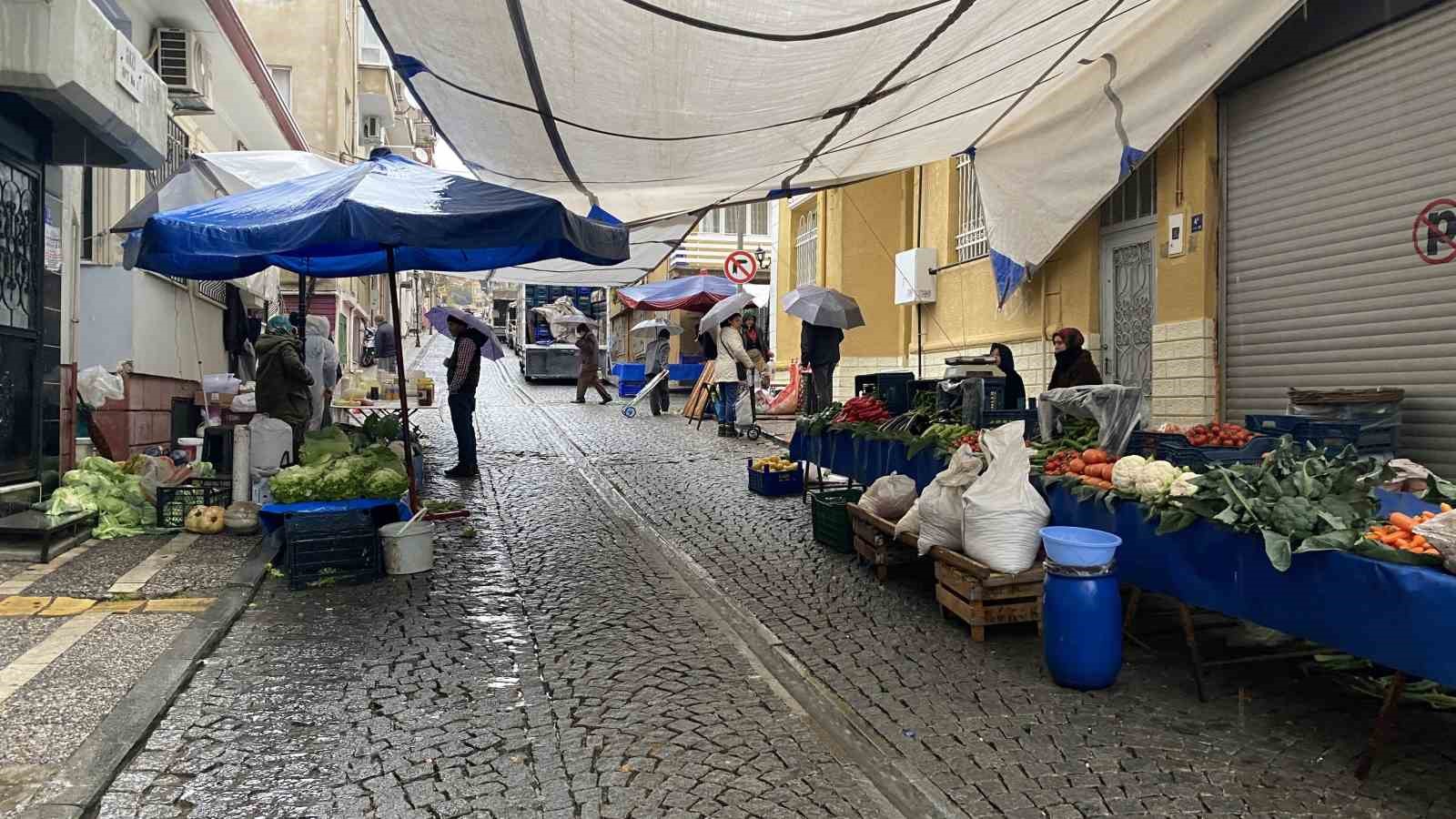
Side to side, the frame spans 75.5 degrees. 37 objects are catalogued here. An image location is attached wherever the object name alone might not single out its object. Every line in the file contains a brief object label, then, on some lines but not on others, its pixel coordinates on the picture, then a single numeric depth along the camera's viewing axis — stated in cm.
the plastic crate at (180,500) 819
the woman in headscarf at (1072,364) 907
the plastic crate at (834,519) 767
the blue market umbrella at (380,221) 654
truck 3169
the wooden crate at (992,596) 530
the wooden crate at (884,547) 669
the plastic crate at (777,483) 1042
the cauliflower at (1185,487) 456
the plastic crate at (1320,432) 652
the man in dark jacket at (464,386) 1137
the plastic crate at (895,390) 902
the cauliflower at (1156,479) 484
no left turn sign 1844
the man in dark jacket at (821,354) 1391
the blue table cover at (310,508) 676
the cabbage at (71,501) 788
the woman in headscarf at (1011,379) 878
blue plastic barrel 451
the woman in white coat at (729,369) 1538
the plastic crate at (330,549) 647
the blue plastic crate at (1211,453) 542
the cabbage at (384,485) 710
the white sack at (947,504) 581
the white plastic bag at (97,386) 960
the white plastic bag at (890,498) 689
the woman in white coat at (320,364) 1245
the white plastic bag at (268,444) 843
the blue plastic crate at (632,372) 2497
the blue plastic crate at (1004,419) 736
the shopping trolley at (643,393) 1931
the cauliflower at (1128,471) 504
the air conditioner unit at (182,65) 1221
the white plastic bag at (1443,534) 341
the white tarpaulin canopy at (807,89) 559
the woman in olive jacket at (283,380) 901
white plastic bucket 682
